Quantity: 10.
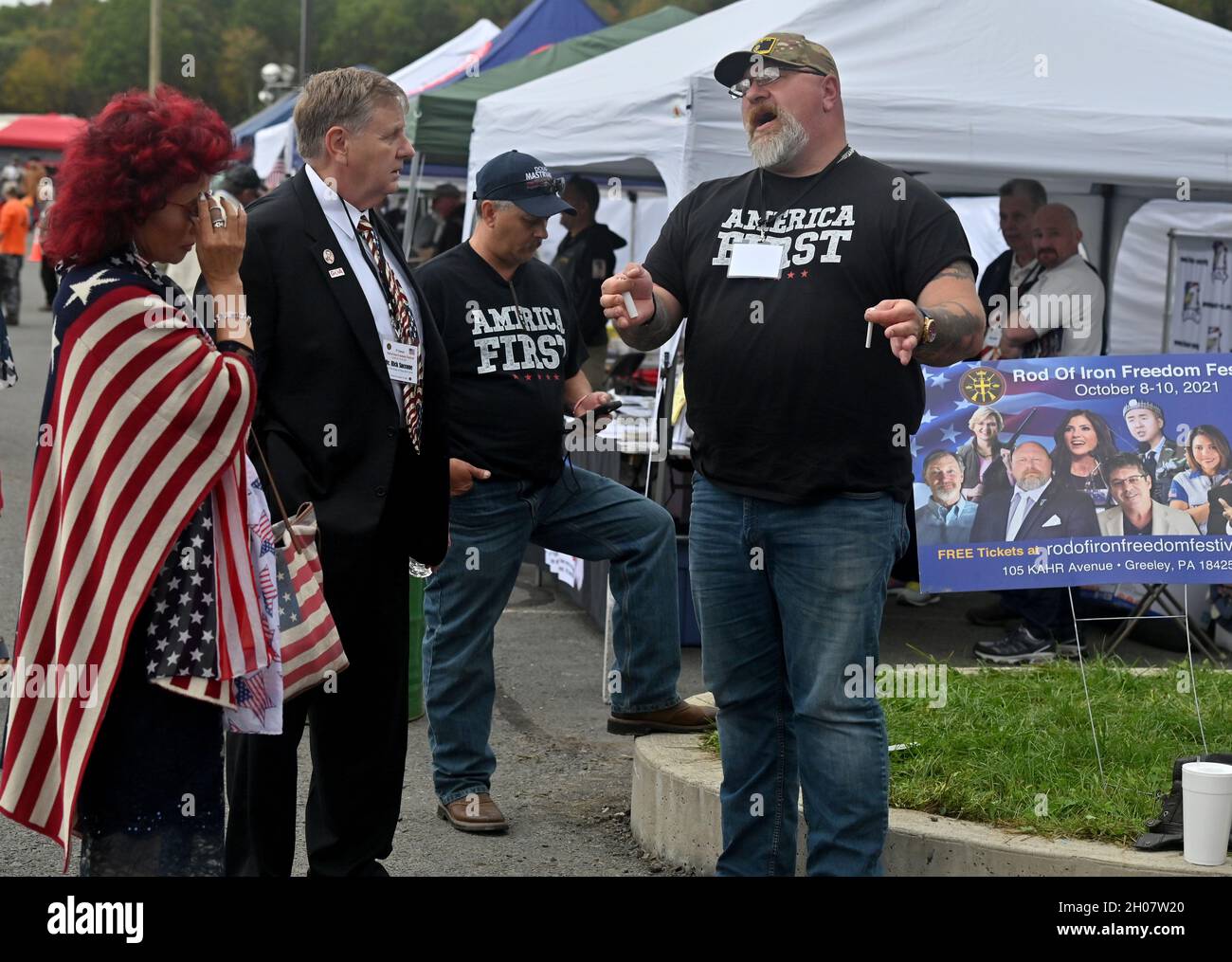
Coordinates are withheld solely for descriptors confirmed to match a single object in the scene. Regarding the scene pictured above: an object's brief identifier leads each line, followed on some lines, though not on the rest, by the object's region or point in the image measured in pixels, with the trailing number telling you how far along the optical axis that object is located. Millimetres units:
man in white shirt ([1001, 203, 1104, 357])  7770
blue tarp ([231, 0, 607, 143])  17125
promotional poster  4719
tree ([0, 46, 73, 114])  100062
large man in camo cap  3459
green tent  11305
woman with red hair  2812
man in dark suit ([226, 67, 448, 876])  3498
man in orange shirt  20406
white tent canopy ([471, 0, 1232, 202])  7078
